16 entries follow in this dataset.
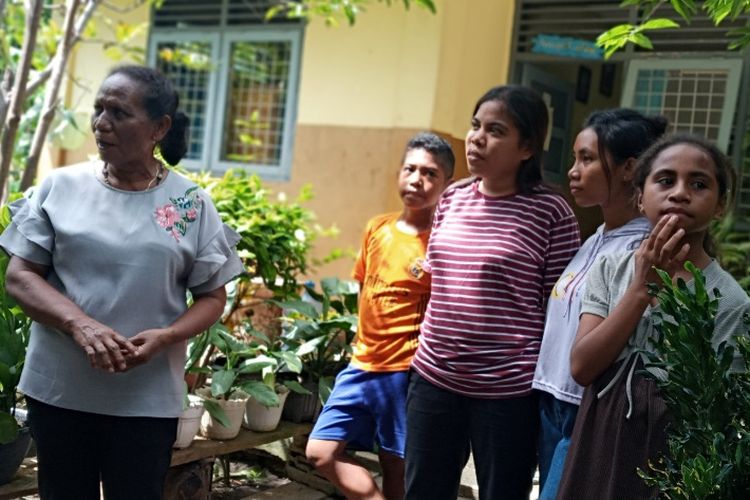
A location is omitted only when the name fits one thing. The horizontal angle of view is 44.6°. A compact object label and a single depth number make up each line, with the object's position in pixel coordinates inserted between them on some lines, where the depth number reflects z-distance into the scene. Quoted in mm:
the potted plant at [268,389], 3852
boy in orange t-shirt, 3338
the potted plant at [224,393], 3762
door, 7371
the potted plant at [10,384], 3100
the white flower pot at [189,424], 3545
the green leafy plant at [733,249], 6398
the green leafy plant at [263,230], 4504
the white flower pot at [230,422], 3814
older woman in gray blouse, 2324
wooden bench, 3182
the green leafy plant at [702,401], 1640
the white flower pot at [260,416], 4004
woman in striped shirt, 2697
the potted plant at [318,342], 4242
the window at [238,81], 8141
